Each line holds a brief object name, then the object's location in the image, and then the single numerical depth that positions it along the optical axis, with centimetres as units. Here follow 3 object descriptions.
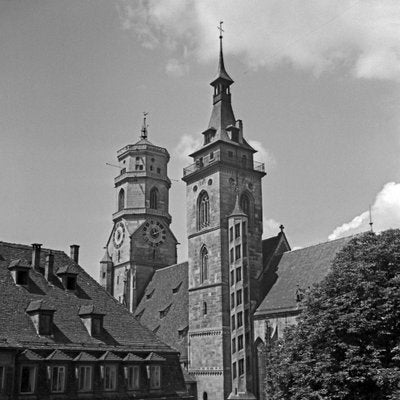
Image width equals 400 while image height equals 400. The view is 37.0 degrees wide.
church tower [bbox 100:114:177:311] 7250
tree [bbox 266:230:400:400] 2724
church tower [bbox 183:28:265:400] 5169
